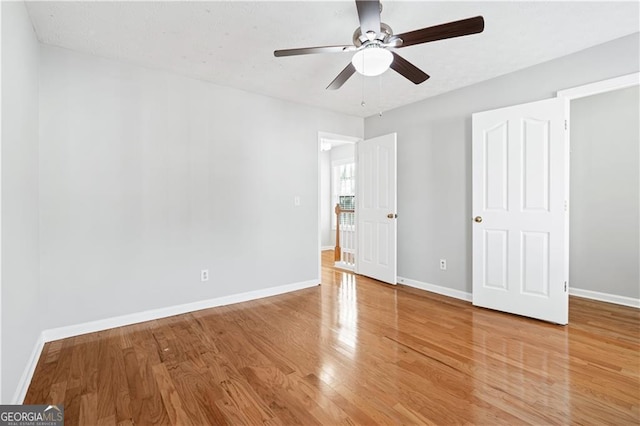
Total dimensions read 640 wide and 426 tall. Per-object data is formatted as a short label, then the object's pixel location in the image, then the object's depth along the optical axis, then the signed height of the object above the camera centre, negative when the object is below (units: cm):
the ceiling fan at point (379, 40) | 169 +104
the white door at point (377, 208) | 419 +1
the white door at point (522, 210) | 280 -3
